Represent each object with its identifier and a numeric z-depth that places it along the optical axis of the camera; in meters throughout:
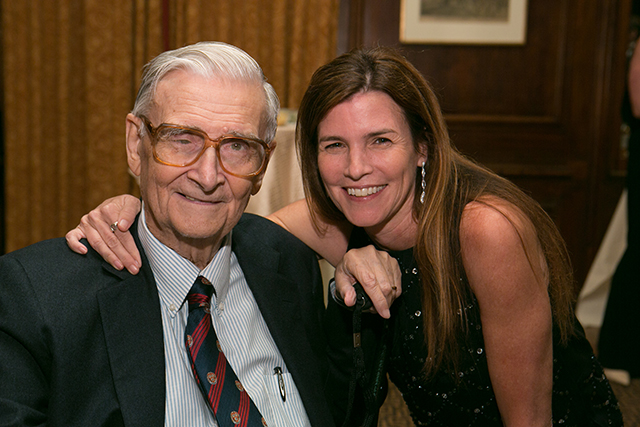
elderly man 1.07
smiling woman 1.42
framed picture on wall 3.98
